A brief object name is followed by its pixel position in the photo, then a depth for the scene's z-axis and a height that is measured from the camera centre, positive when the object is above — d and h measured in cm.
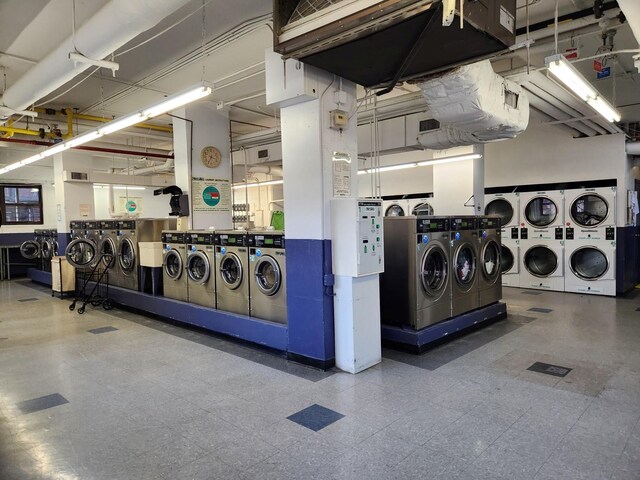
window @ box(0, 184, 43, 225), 1268 +73
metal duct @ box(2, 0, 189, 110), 323 +164
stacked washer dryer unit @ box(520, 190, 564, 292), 837 -53
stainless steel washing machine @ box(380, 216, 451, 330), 479 -66
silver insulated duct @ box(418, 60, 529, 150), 401 +119
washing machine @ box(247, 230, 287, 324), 481 -65
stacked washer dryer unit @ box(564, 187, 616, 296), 784 -55
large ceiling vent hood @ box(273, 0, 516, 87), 271 +133
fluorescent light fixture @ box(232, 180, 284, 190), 1008 +95
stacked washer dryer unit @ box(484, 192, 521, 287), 886 -44
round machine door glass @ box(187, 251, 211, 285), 596 -64
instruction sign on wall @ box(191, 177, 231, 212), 702 +49
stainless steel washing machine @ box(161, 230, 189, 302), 621 -63
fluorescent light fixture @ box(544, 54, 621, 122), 335 +121
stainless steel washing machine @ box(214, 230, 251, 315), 526 -64
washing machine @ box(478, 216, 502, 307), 598 -68
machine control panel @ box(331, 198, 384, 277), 395 -16
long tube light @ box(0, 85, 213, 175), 400 +126
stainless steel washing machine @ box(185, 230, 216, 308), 574 -64
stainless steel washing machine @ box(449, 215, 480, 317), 539 -65
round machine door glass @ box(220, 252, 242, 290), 532 -63
